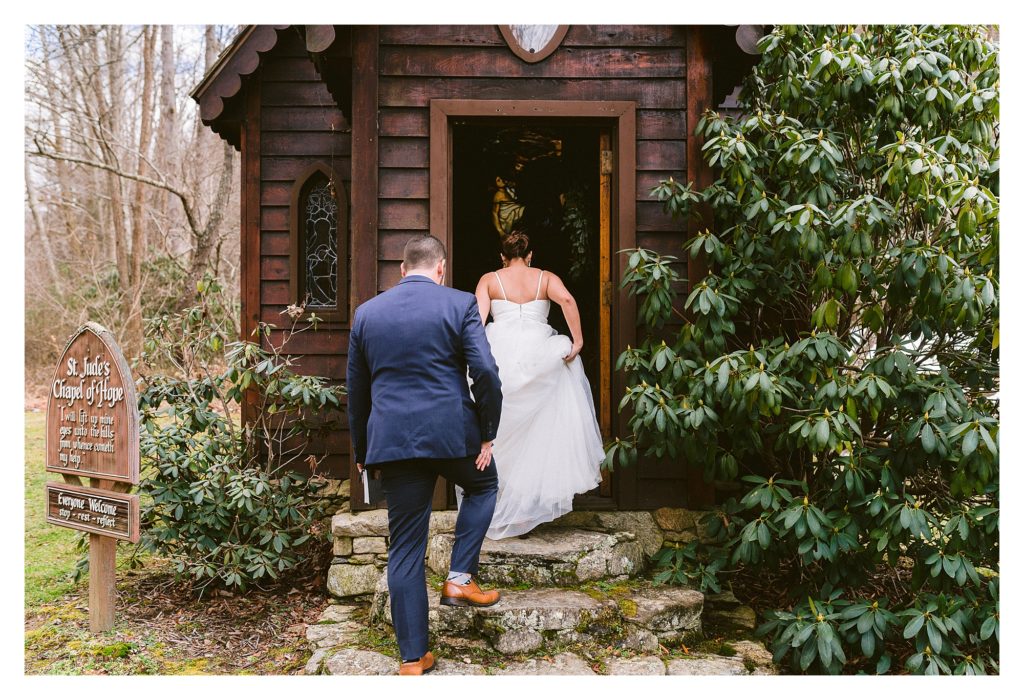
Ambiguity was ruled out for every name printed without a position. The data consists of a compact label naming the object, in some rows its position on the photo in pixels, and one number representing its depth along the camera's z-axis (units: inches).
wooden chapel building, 187.9
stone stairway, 147.2
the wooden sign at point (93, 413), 159.3
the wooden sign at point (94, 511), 158.2
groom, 133.5
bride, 174.4
